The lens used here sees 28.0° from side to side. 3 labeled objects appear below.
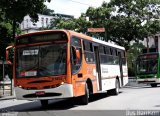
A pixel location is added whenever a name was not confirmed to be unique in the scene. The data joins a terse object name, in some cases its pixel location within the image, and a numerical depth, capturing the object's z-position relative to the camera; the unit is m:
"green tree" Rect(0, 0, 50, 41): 16.29
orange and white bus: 12.27
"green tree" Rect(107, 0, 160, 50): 40.72
